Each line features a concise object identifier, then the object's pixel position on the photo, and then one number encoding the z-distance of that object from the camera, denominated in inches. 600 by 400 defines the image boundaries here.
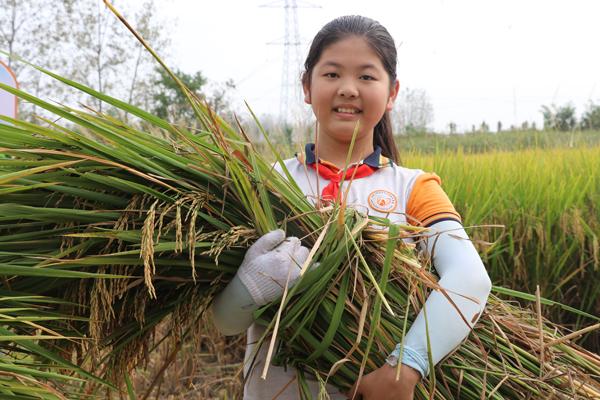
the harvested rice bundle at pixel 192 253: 35.2
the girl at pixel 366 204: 38.0
